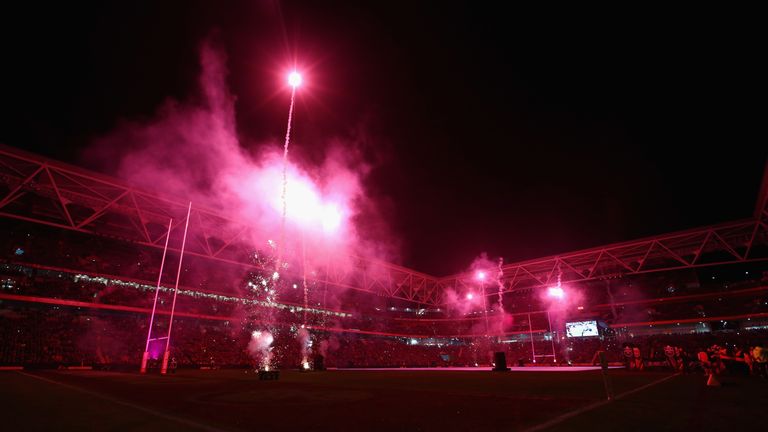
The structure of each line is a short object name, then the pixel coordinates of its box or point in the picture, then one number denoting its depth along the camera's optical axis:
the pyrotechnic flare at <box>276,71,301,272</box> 24.03
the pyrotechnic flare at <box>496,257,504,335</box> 37.41
